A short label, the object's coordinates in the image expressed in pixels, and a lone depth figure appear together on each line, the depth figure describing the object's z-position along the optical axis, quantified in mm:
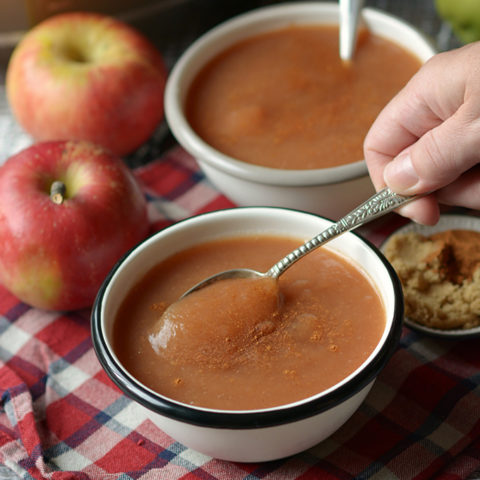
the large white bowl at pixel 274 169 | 611
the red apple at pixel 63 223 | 603
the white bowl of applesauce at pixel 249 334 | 508
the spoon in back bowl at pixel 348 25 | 673
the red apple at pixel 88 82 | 691
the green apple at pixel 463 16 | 729
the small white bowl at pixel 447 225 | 613
